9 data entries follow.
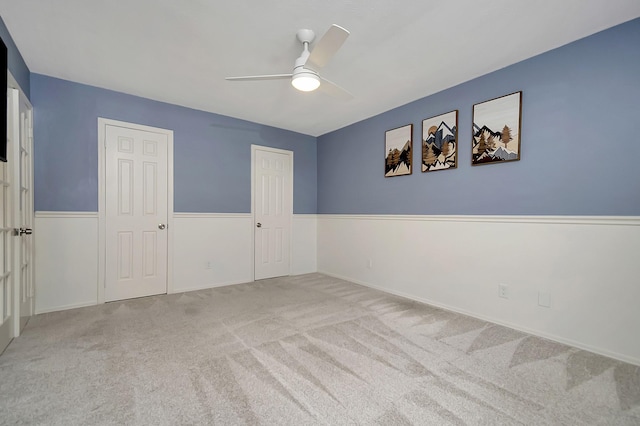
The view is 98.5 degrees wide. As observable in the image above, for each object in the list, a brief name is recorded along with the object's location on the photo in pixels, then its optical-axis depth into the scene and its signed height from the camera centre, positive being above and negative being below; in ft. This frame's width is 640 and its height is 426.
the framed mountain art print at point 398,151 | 11.70 +2.69
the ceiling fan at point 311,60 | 6.10 +3.74
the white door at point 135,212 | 10.85 -0.01
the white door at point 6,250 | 6.88 -0.99
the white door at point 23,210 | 7.56 +0.05
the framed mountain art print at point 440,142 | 10.14 +2.70
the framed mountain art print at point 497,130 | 8.52 +2.69
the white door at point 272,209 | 14.66 +0.16
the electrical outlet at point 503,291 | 8.77 -2.51
